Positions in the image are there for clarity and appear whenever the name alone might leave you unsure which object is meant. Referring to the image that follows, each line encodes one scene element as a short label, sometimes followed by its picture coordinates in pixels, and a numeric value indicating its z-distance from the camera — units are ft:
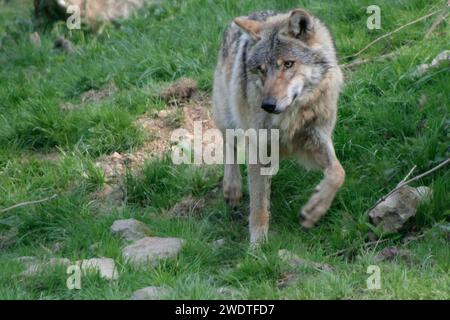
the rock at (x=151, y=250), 39.60
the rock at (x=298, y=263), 37.58
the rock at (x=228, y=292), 35.55
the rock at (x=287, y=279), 36.29
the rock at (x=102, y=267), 37.88
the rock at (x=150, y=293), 34.76
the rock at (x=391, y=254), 38.50
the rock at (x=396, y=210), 40.70
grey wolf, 39.91
